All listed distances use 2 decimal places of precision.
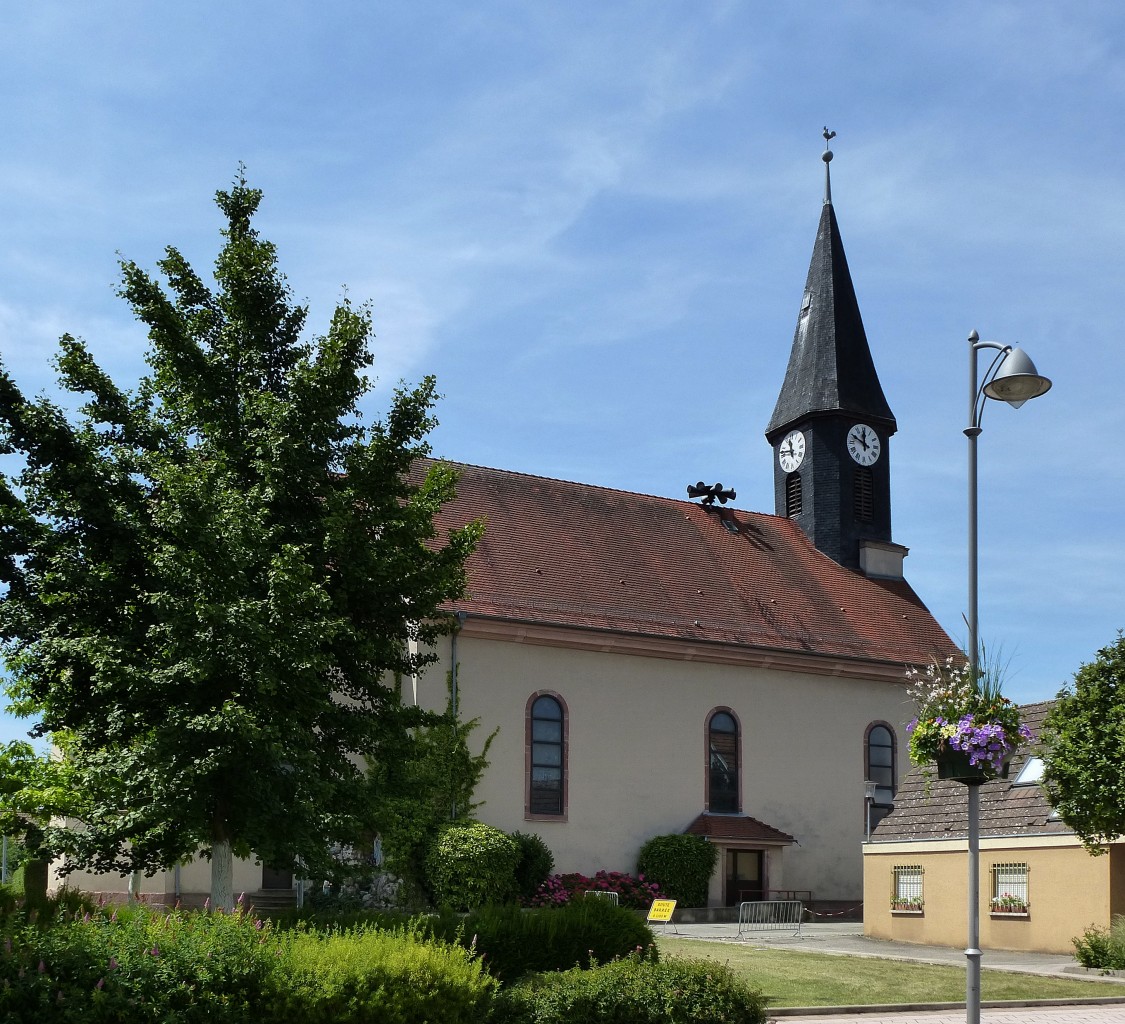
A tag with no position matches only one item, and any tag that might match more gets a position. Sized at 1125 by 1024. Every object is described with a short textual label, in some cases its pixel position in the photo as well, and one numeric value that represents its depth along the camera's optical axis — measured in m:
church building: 30.12
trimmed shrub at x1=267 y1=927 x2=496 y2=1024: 9.07
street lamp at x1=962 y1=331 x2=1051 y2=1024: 11.22
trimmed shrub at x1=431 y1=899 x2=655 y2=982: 12.02
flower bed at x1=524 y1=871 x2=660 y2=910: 27.92
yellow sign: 20.66
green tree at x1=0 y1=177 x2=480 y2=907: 13.93
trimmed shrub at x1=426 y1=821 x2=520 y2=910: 24.52
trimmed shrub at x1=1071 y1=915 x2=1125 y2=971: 17.58
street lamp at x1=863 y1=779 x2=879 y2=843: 33.78
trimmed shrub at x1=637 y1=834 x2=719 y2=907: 29.88
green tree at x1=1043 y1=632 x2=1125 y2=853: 18.19
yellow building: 20.14
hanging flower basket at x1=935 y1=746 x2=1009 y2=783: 11.58
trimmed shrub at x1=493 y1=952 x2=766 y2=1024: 10.23
